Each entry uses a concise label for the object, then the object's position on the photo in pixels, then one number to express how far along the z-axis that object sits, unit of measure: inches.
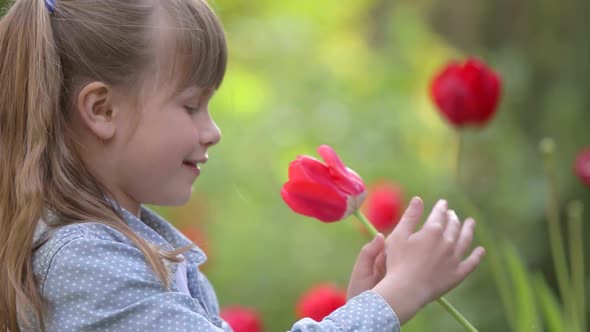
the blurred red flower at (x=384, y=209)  152.1
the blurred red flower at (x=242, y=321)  144.0
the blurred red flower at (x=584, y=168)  147.3
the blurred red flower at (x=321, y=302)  137.5
